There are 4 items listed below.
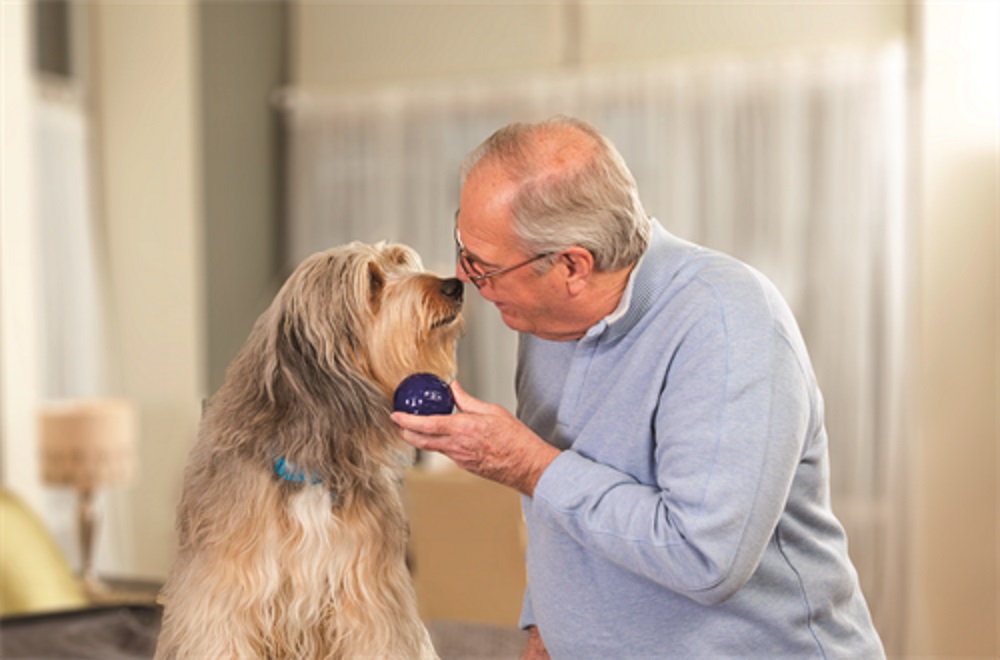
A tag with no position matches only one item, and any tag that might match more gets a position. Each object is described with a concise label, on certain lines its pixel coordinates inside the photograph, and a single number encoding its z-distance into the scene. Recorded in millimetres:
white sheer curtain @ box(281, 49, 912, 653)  4992
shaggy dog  1370
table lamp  4391
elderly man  1331
